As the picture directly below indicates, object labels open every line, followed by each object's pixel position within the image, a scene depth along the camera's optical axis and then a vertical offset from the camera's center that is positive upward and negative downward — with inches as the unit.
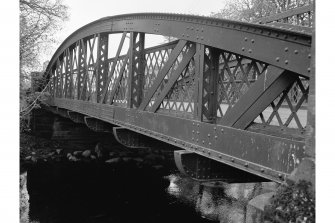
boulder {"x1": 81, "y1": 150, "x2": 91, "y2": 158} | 767.1 -122.9
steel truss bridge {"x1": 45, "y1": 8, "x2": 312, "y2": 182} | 141.8 +7.8
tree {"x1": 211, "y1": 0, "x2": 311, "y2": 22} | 786.9 +235.9
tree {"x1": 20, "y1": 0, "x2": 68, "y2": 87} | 364.2 +86.7
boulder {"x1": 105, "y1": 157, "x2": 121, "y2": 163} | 724.5 -129.6
